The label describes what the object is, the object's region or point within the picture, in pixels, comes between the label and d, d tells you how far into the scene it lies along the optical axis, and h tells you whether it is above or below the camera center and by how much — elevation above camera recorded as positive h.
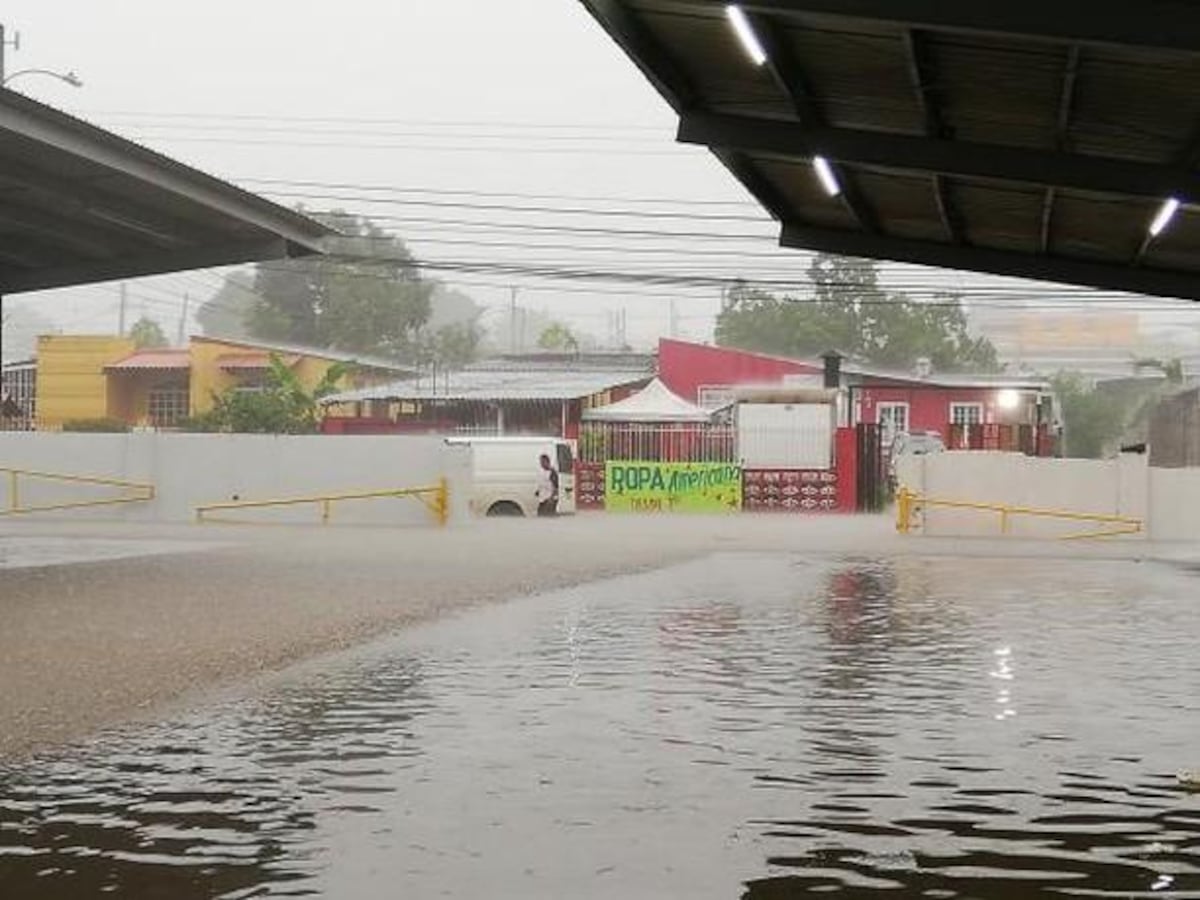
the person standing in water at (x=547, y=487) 33.53 -0.67
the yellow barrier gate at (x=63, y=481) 30.17 -0.74
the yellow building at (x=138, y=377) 54.47 +2.81
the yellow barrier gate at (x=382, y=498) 29.23 -0.86
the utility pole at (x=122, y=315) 105.19 +9.87
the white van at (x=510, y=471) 33.34 -0.32
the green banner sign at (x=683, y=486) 37.81 -0.71
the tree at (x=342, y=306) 79.31 +7.95
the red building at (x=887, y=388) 47.72 +2.30
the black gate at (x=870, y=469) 37.09 -0.24
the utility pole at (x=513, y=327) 118.81 +10.60
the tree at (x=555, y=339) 90.88 +7.24
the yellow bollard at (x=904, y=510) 27.66 -0.93
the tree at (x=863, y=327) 76.38 +6.78
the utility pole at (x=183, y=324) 109.76 +9.63
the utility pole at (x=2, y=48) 25.81 +7.03
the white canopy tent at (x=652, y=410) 42.91 +1.36
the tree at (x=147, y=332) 94.88 +7.75
